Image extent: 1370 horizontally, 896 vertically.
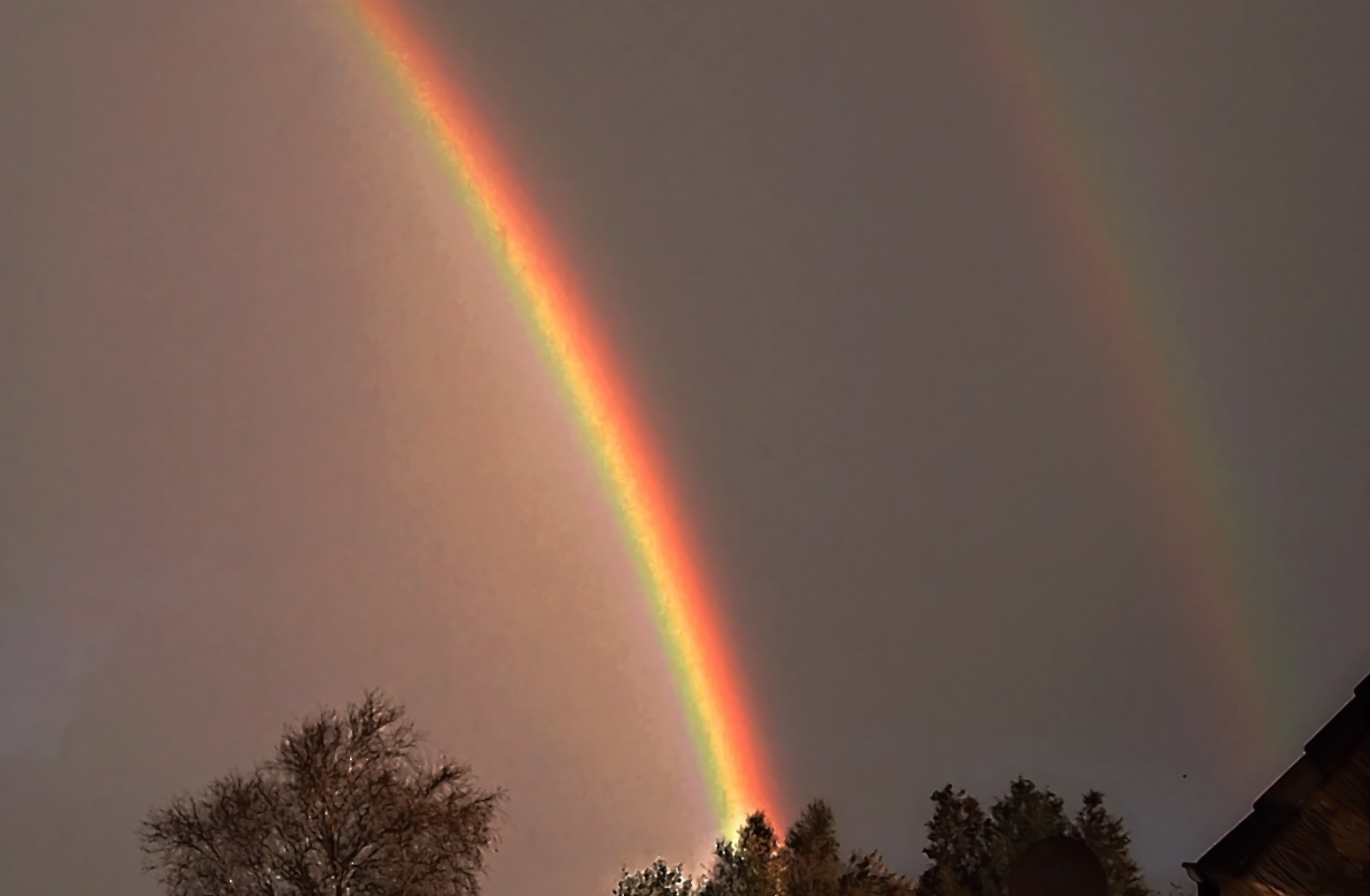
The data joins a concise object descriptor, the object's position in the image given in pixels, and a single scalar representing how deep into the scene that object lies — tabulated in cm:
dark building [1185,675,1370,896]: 957
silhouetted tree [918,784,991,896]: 4531
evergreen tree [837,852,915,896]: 4594
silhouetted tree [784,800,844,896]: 4709
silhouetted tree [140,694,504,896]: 3500
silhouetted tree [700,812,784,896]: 4850
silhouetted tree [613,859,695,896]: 5112
